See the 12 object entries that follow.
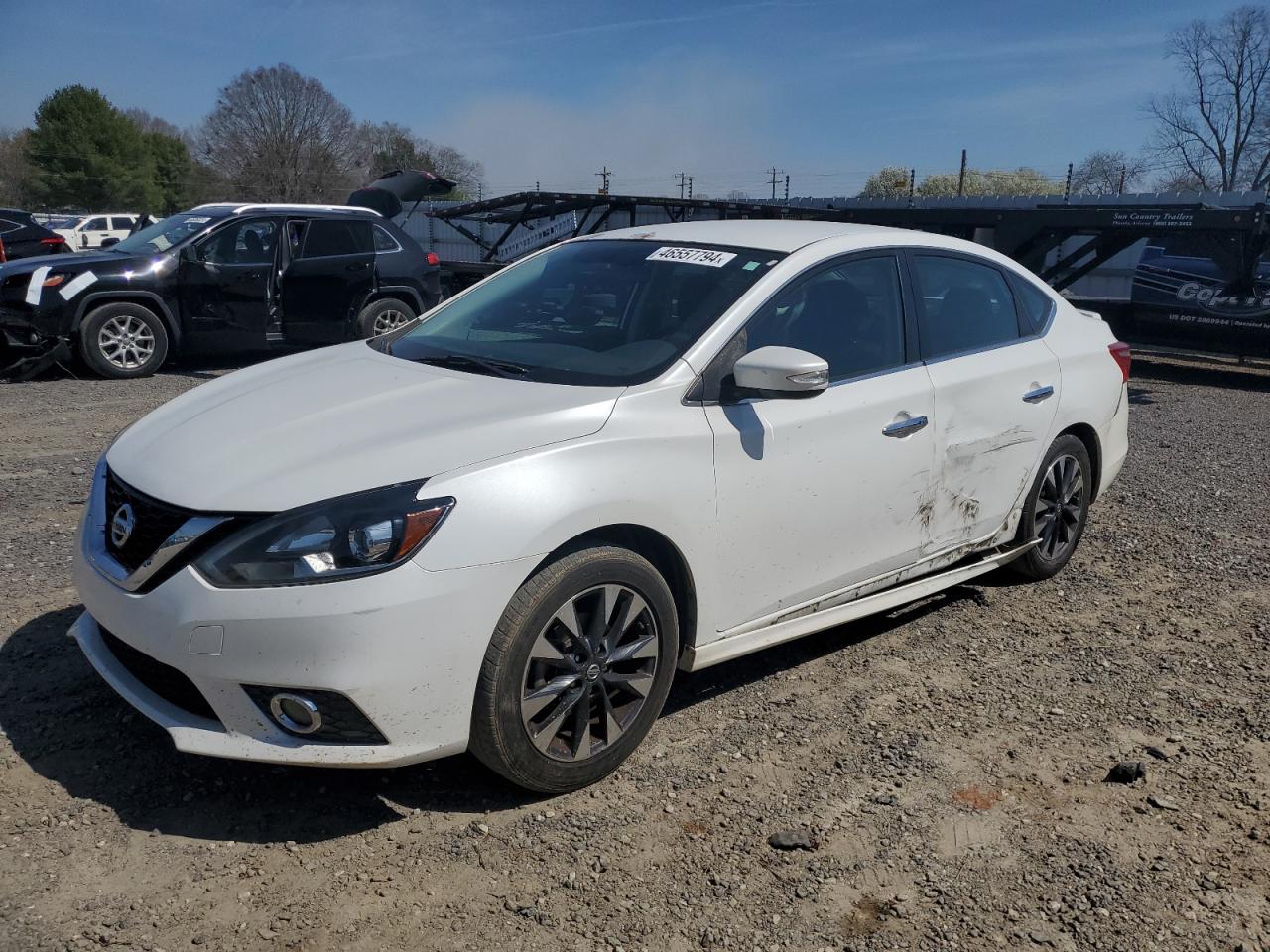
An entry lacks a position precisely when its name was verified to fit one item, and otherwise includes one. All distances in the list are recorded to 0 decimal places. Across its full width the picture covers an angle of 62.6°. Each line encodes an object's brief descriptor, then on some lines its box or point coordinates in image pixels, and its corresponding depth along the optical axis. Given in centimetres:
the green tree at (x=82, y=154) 6500
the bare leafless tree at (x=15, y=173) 6825
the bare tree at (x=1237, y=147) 4984
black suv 986
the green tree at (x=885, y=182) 4362
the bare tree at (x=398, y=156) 7056
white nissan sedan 269
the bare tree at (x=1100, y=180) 2930
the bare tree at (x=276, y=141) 6600
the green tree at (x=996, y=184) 4012
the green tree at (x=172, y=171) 7225
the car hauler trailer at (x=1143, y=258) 1177
